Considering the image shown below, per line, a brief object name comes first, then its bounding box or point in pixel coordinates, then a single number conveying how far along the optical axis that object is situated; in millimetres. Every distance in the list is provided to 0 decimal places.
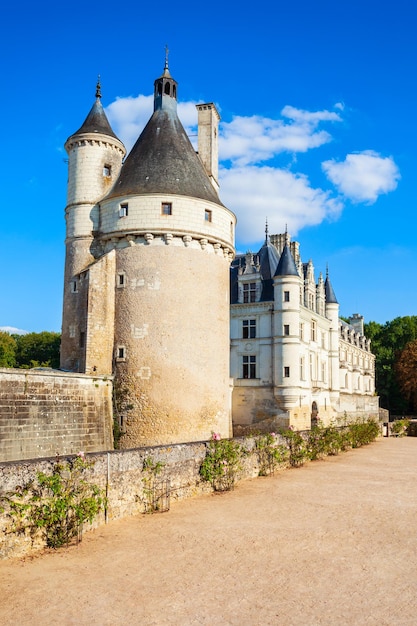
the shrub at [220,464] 11149
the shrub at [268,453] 13648
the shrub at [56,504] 6883
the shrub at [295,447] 15471
